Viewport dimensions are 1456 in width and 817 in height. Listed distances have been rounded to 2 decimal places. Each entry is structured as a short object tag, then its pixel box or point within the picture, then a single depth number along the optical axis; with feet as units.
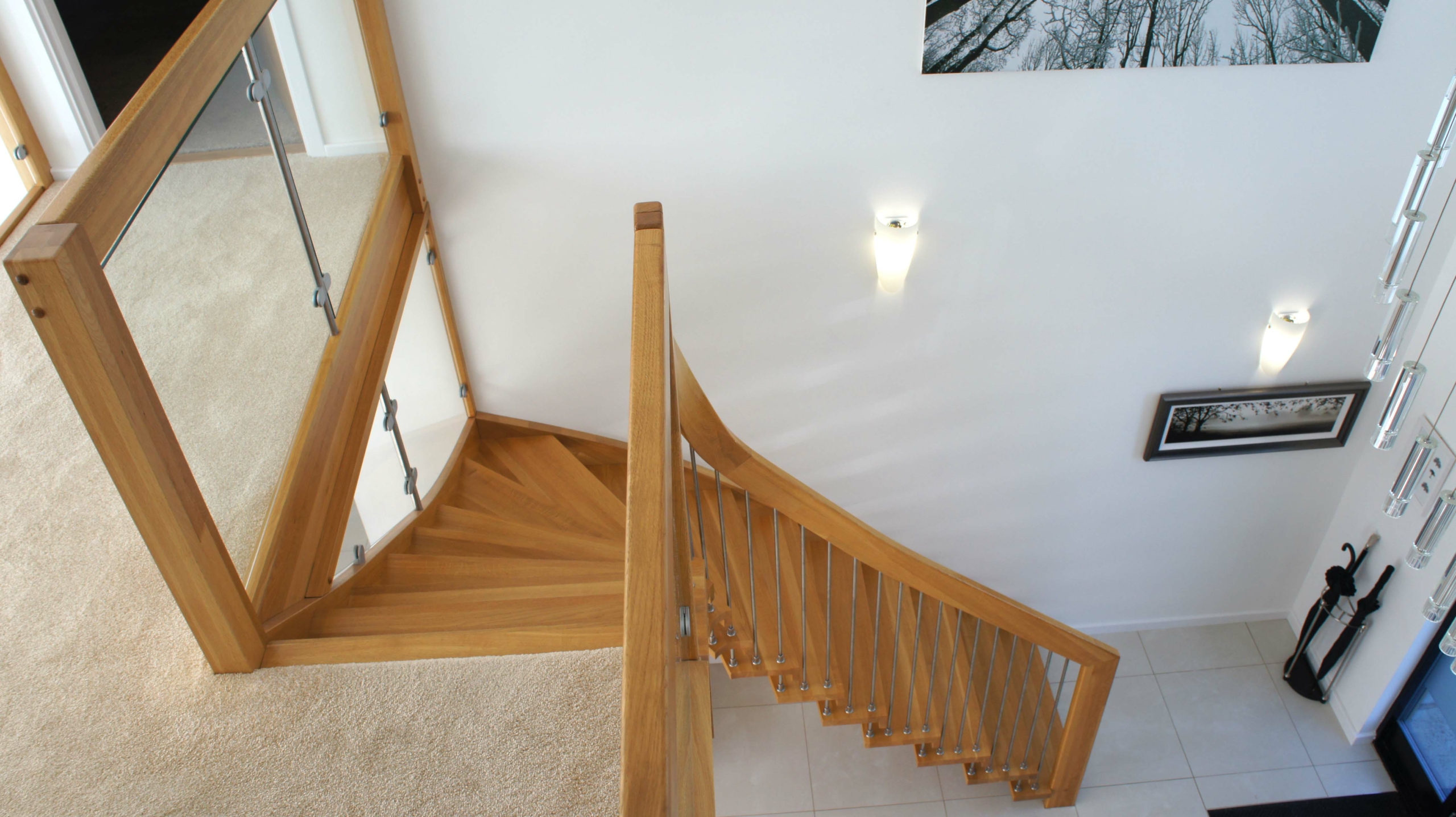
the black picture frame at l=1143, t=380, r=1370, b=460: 14.47
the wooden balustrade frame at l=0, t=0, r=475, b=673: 5.08
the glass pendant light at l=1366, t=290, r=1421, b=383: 8.64
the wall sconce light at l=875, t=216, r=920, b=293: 12.28
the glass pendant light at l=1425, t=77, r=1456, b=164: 8.07
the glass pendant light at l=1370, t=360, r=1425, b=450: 9.09
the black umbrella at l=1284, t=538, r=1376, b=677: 15.14
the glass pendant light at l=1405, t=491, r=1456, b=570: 9.19
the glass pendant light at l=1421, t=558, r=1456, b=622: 9.77
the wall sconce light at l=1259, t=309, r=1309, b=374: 13.58
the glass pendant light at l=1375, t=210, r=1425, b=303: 8.55
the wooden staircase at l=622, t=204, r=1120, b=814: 9.36
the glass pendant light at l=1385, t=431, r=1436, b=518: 9.06
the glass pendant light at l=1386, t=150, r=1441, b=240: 8.11
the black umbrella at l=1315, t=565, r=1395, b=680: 14.66
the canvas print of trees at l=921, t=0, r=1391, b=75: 11.17
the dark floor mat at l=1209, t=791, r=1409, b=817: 14.52
